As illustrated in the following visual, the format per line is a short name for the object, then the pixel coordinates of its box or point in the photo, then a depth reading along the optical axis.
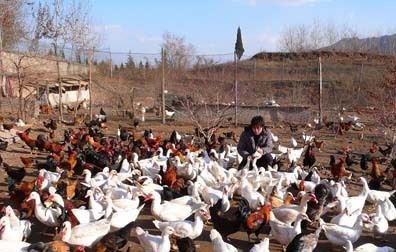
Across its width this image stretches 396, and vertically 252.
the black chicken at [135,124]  17.67
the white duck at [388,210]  7.16
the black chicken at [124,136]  14.43
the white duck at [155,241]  5.68
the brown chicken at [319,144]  13.80
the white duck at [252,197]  7.46
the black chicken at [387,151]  12.81
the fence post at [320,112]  17.91
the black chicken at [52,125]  15.44
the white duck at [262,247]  5.32
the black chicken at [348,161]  11.53
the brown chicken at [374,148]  13.24
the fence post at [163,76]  18.45
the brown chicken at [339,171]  10.12
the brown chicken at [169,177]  8.80
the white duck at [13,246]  5.26
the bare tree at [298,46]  41.66
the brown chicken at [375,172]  9.95
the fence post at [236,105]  18.14
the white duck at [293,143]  13.98
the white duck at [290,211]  6.71
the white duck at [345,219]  6.59
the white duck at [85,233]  5.82
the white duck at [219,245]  5.42
